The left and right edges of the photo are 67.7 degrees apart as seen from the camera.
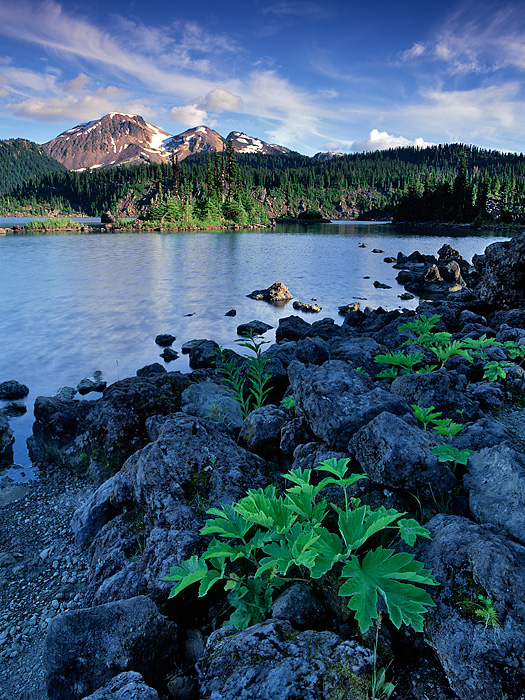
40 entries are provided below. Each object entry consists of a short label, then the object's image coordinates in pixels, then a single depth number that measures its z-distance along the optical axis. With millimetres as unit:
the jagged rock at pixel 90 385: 10969
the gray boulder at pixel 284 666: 2148
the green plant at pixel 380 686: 2166
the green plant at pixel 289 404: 5551
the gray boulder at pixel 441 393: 5227
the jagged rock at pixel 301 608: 2594
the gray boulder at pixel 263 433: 5227
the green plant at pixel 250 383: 7088
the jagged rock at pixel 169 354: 13859
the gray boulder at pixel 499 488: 3051
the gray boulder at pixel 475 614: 2131
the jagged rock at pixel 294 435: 4844
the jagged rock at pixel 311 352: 10305
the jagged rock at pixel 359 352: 8359
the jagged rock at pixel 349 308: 20873
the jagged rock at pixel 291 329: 15351
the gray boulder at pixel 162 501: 3557
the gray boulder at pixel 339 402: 4227
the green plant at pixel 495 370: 6234
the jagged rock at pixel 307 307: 21500
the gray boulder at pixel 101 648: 2682
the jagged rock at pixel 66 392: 10430
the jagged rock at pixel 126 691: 2184
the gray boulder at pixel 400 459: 3426
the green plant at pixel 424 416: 4445
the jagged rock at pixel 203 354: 12522
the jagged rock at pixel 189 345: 14386
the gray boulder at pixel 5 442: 7504
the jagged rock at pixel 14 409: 9734
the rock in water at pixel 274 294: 24062
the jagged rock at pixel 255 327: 17003
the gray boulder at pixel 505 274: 15172
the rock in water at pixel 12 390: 10578
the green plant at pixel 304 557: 2309
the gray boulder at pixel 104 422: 6668
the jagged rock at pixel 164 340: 15445
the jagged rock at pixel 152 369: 10680
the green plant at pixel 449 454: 3447
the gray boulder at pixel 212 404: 6424
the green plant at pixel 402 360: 6754
